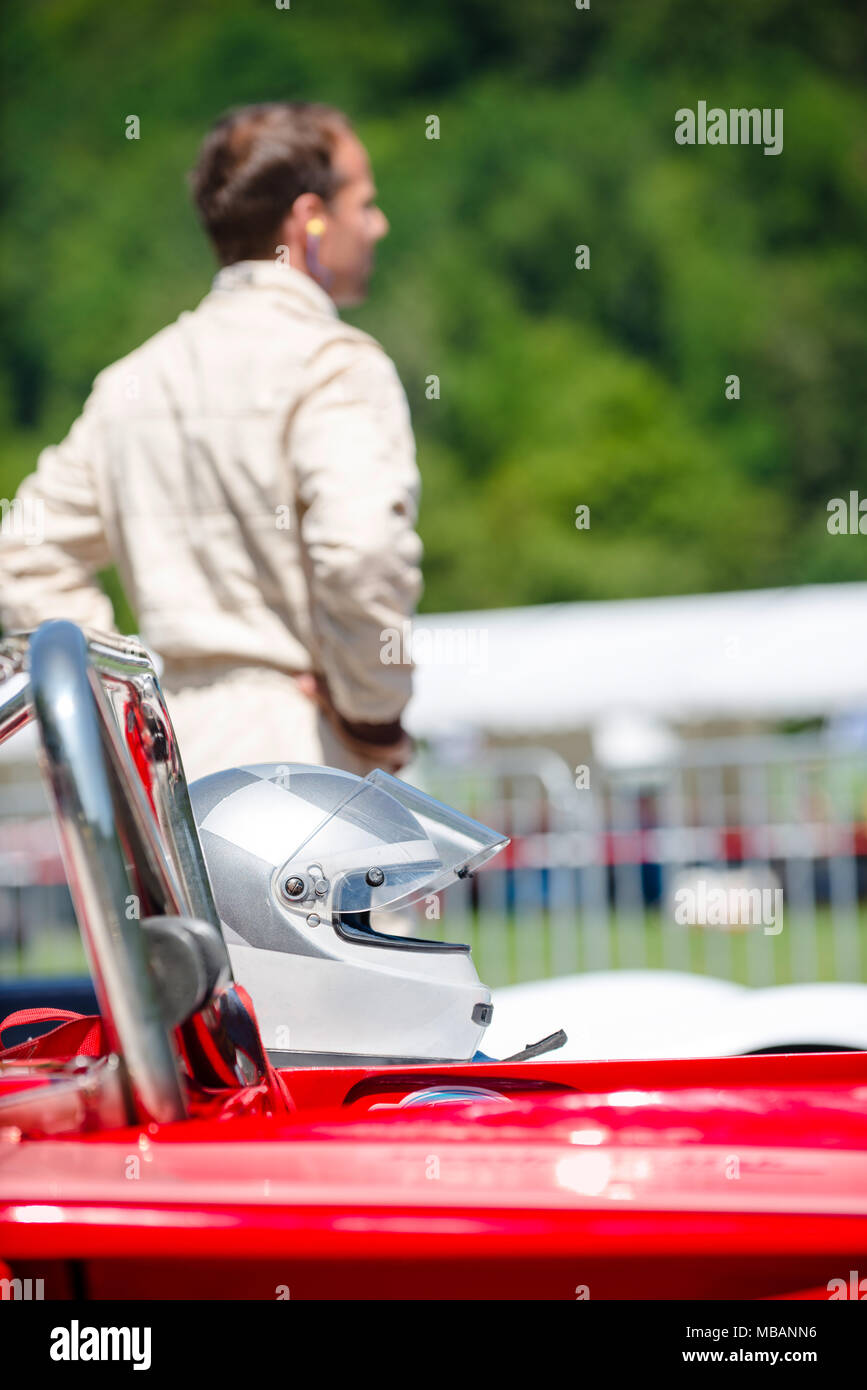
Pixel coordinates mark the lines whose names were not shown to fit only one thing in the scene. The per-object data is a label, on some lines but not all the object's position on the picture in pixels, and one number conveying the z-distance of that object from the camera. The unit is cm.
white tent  2608
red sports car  195
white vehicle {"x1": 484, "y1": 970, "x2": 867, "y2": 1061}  450
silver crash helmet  321
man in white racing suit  477
